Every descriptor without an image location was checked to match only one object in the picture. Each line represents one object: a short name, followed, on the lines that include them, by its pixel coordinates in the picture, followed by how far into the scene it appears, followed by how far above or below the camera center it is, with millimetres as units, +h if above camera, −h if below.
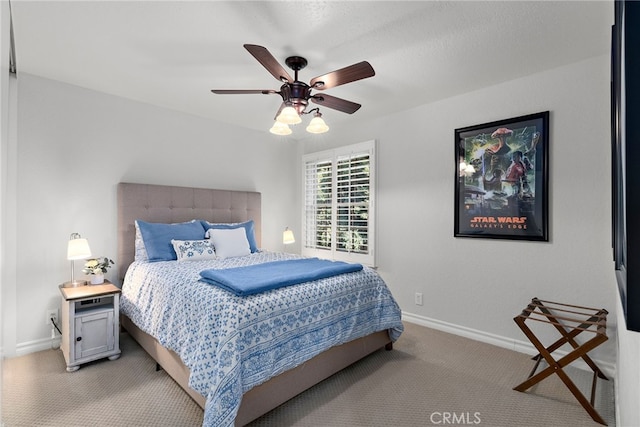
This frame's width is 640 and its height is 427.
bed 1764 -818
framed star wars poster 2758 +329
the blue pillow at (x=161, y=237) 3114 -250
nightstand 2498 -921
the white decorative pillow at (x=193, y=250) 3145 -375
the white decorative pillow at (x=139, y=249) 3146 -368
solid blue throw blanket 2039 -457
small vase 2877 -608
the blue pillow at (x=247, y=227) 3676 -170
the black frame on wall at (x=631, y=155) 551 +107
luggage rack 1981 -879
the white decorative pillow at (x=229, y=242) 3408 -327
